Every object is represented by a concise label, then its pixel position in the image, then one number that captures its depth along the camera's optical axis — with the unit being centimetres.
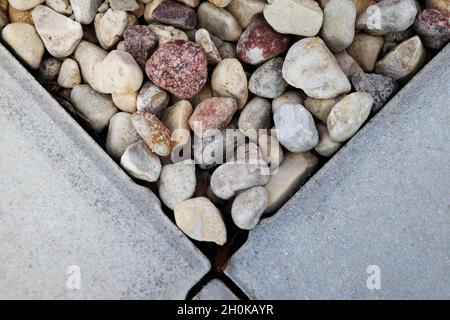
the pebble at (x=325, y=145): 68
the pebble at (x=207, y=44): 69
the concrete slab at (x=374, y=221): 65
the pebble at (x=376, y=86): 68
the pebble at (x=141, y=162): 67
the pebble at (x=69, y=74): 71
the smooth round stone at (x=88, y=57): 71
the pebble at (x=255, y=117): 69
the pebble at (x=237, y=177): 67
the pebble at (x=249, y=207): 66
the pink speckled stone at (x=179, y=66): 68
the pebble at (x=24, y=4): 71
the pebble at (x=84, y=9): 71
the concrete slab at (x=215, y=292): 66
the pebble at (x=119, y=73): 68
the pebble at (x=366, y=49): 70
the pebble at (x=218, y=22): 70
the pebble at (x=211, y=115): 68
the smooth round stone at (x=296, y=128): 67
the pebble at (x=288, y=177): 67
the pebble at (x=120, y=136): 69
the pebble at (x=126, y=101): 70
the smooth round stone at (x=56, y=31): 71
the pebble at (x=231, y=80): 69
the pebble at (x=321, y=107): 68
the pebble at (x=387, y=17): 68
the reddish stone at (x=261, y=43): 69
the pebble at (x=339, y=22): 68
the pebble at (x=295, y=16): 68
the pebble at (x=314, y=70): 67
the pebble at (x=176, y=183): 68
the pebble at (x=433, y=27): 69
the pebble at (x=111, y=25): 70
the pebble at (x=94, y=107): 70
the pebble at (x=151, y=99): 69
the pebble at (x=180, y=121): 69
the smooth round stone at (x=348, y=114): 66
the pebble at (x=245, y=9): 70
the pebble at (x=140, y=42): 69
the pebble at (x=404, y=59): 68
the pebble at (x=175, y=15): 70
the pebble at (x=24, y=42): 71
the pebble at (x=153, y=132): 67
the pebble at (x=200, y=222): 66
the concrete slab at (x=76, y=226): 66
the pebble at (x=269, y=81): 69
